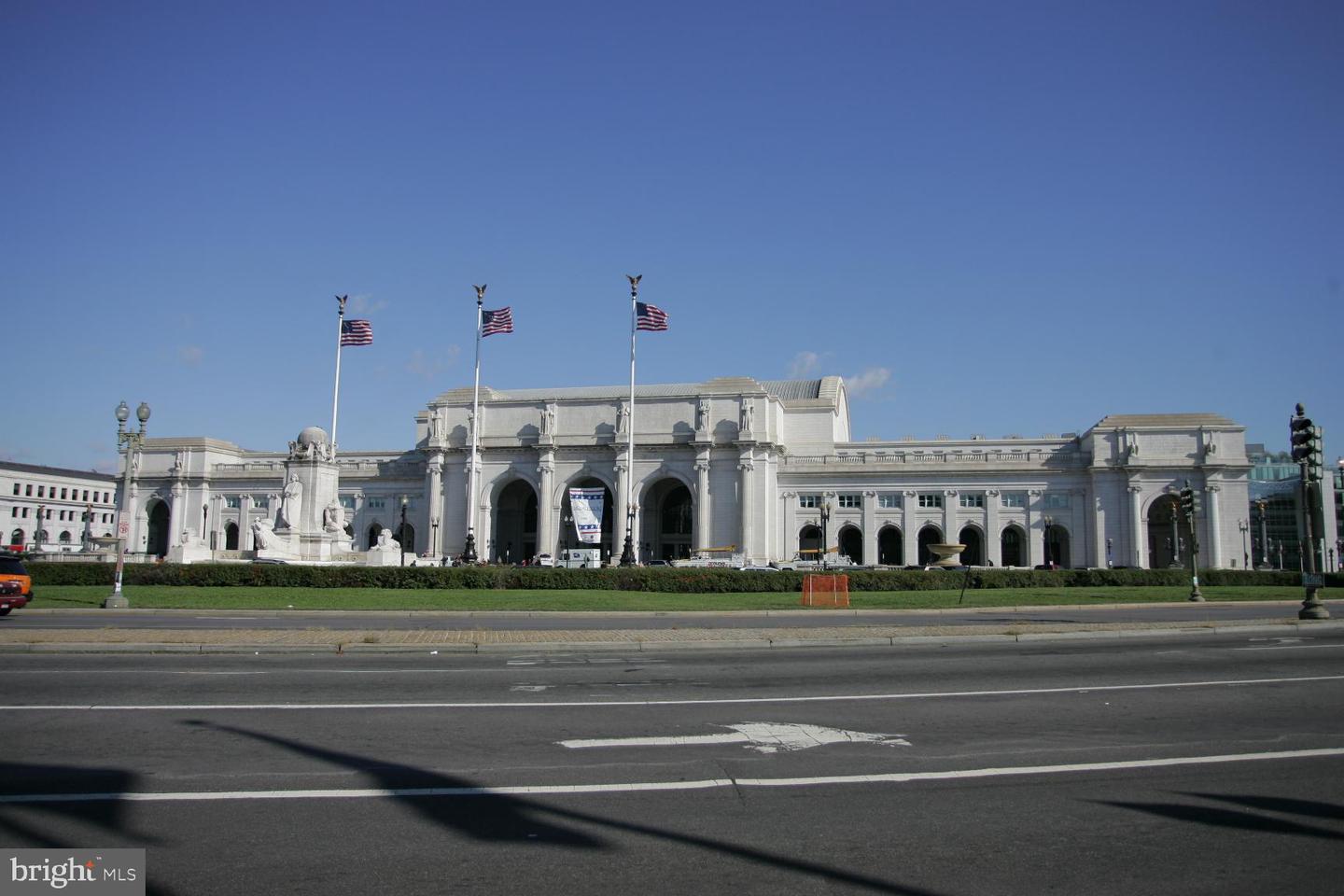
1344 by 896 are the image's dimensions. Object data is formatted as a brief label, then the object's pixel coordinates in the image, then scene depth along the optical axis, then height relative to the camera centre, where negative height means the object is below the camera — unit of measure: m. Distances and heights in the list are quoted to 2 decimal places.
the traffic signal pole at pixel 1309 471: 24.78 +2.28
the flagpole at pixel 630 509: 67.94 +3.74
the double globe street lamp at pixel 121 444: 29.16 +3.87
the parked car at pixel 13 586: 25.70 -1.00
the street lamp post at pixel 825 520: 81.62 +2.91
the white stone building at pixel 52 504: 125.00 +6.38
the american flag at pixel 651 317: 65.81 +16.24
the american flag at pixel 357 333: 62.25 +14.23
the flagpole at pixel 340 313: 63.50 +15.90
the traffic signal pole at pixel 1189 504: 40.16 +2.15
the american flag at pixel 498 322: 66.00 +15.91
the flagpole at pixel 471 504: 70.12 +4.58
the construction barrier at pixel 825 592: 32.05 -1.41
